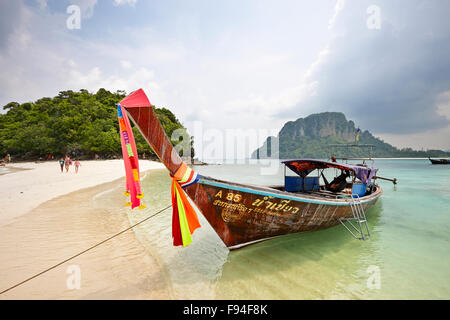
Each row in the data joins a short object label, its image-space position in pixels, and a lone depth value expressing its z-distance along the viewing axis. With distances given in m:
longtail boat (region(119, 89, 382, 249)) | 3.14
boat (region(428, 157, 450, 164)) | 53.47
